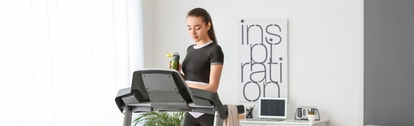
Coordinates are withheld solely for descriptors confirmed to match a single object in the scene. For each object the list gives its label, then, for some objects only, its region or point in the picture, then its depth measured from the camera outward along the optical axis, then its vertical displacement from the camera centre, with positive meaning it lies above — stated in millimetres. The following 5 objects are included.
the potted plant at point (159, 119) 6344 -659
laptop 6785 -627
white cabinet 6496 -720
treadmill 3533 -261
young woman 4133 -111
